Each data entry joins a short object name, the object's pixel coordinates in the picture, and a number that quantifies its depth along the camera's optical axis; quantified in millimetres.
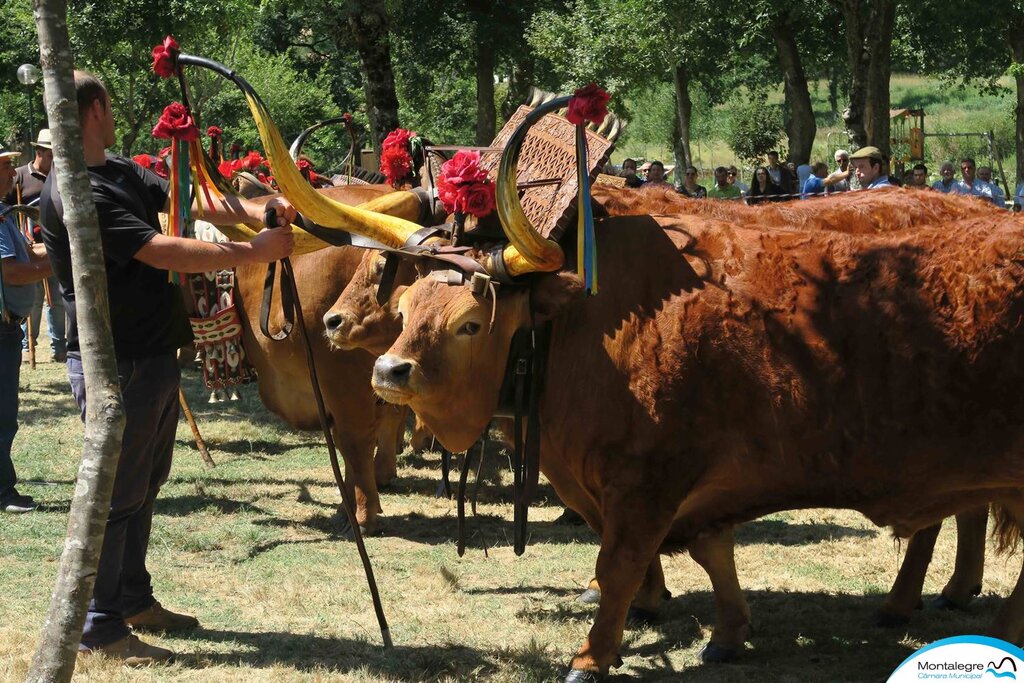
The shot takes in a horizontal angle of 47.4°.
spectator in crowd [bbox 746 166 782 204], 17875
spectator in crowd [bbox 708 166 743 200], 17234
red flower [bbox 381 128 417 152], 7496
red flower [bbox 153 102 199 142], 4777
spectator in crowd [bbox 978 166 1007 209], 17500
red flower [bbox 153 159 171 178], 8492
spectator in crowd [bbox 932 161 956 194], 17219
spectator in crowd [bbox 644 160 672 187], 14617
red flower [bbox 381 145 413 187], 7434
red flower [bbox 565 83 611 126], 4418
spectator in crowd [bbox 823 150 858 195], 13665
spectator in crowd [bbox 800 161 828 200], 15531
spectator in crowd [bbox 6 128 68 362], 8180
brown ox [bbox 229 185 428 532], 7406
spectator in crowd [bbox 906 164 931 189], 15859
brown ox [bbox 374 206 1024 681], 4422
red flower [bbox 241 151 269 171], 9916
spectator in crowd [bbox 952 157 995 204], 17047
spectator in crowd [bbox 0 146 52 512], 7914
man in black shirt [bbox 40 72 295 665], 4684
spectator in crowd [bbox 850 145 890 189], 9992
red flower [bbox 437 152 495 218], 4898
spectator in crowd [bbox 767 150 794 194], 19266
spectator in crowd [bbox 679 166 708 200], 14812
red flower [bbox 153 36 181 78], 4695
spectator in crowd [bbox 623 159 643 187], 8867
